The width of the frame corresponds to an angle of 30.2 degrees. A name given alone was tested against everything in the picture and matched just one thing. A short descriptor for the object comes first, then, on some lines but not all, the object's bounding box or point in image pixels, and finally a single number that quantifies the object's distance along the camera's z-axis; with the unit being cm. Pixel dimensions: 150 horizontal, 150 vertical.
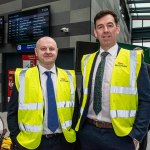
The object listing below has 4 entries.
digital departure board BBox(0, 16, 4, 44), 760
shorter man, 199
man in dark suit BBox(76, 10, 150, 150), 178
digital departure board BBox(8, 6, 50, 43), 650
